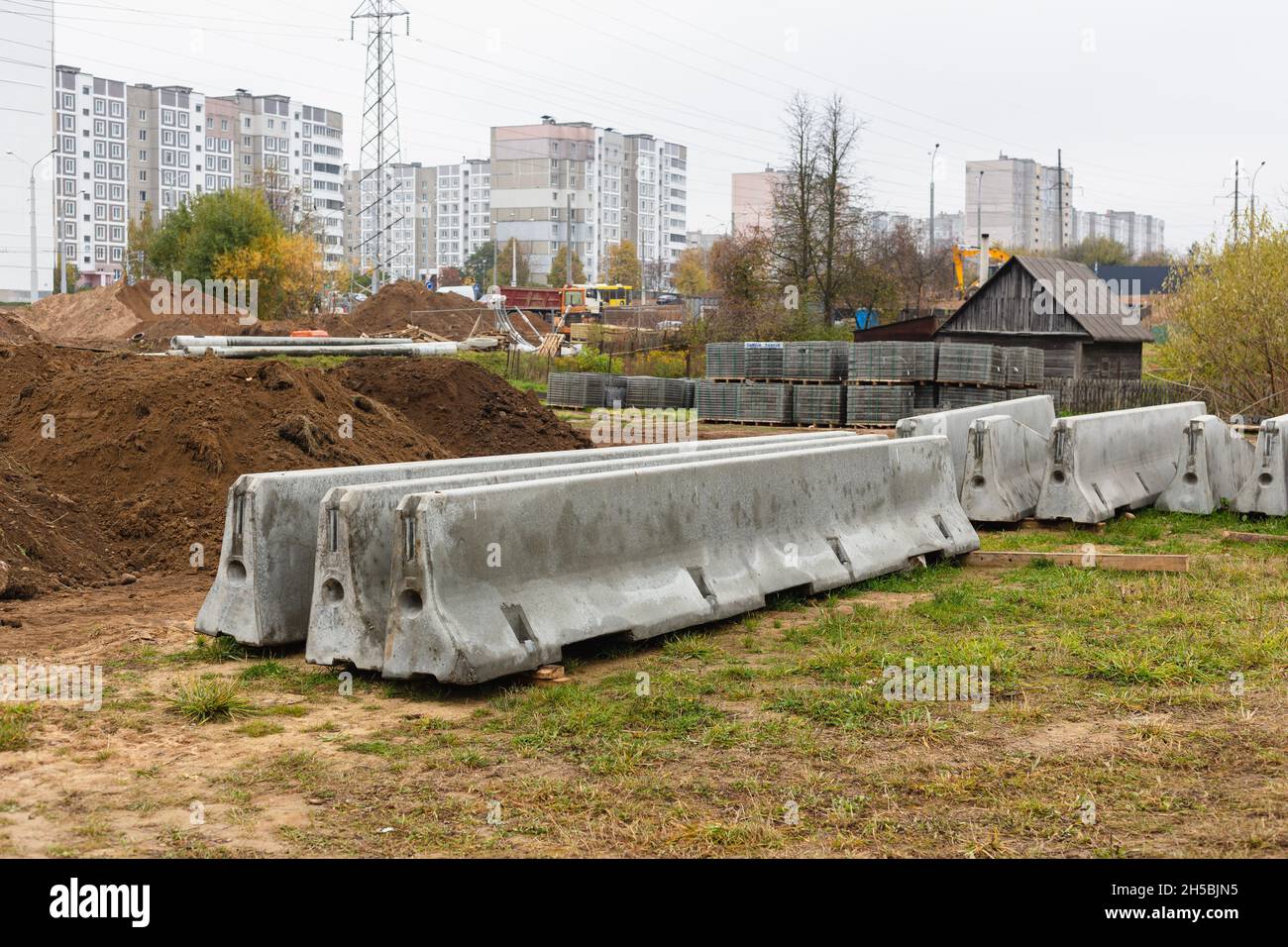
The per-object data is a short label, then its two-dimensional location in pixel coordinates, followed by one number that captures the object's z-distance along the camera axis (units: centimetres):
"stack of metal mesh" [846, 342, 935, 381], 3045
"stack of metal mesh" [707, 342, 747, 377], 3322
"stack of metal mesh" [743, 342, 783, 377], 3269
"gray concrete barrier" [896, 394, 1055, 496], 1405
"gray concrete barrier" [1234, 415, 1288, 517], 1461
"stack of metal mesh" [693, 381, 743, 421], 3294
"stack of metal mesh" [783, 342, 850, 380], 3177
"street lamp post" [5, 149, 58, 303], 6488
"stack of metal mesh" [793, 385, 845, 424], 3144
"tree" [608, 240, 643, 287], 14238
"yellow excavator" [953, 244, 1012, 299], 5658
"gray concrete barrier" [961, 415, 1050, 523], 1360
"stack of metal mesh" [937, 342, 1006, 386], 2980
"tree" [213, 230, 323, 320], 6412
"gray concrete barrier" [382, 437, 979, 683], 714
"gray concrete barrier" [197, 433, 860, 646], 791
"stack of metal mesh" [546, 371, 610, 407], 3678
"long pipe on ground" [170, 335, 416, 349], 2639
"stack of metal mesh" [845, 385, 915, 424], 3023
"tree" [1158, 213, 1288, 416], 2544
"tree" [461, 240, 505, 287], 15538
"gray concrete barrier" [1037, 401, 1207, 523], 1378
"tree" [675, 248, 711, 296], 13405
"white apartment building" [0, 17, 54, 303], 6750
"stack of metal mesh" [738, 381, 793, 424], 3198
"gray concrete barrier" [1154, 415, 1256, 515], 1524
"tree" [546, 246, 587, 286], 13799
